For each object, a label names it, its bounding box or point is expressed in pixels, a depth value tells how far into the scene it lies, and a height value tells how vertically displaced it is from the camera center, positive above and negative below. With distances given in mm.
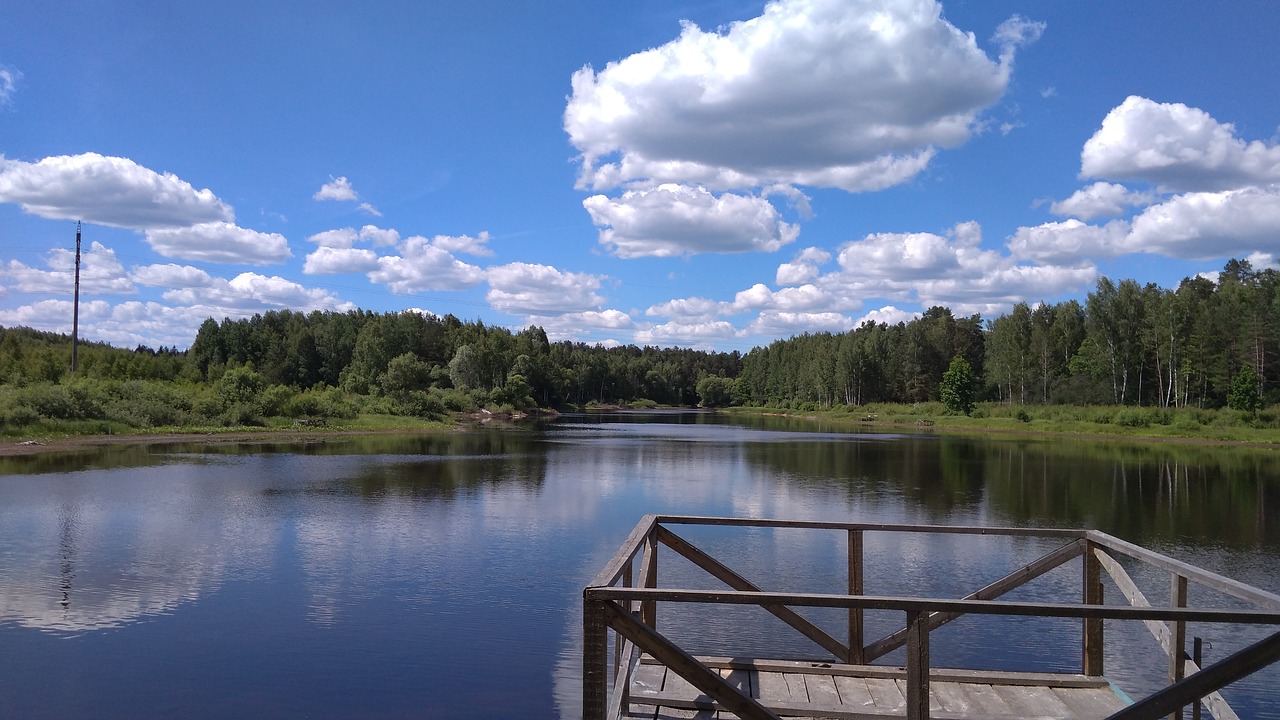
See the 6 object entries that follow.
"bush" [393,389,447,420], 79000 -1822
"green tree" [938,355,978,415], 88938 +676
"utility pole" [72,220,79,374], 60188 +3672
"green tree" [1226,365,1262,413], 62281 +509
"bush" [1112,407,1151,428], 65438 -1599
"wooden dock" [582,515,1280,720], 4871 -1840
